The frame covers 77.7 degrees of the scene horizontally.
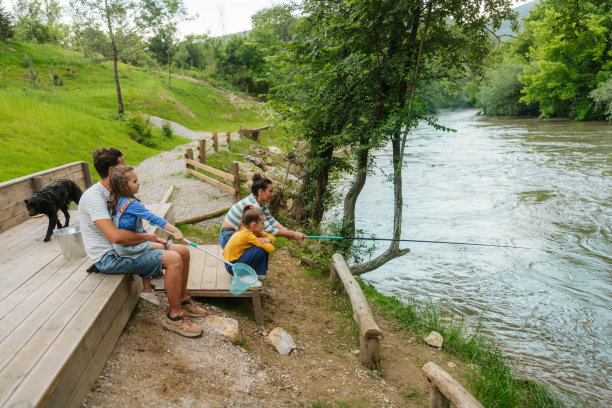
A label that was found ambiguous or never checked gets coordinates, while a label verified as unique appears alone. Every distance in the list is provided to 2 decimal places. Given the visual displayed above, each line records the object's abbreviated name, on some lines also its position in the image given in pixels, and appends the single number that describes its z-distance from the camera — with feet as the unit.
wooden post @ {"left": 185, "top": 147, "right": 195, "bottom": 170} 39.48
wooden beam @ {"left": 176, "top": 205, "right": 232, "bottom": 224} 25.58
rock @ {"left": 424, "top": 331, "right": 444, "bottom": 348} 16.23
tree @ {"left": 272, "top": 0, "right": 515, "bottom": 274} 20.26
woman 15.11
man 10.77
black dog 15.24
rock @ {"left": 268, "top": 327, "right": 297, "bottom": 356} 13.25
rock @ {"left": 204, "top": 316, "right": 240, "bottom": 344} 12.19
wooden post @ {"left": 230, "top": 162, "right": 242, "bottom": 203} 28.22
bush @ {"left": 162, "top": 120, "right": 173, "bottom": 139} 62.73
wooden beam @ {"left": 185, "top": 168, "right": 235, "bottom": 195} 30.46
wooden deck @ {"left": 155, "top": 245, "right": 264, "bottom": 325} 14.15
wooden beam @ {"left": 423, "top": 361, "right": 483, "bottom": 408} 8.74
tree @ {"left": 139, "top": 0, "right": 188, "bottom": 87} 100.04
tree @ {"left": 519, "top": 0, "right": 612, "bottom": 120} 92.99
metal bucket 12.71
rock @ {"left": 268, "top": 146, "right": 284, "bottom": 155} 66.23
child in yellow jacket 13.93
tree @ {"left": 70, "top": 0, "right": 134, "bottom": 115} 57.77
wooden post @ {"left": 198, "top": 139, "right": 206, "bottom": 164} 43.09
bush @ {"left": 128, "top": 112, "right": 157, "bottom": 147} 55.12
